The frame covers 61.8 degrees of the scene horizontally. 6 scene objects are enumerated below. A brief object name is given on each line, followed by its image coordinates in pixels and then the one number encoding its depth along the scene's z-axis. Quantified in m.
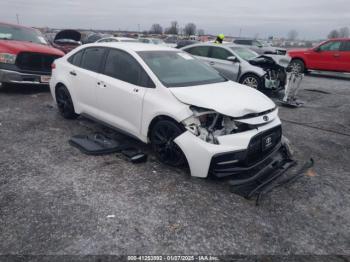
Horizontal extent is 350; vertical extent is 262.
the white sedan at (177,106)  3.47
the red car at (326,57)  12.62
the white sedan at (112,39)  11.92
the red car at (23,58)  7.36
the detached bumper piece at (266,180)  3.38
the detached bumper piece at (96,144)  4.44
